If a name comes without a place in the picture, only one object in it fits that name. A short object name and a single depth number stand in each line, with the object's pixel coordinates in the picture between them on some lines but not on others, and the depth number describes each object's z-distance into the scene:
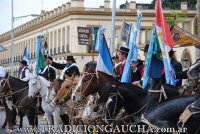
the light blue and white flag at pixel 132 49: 13.04
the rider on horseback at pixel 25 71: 19.22
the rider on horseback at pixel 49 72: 19.07
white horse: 16.08
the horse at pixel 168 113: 8.36
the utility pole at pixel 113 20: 28.95
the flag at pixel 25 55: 25.48
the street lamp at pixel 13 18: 57.02
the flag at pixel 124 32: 18.00
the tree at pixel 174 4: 67.31
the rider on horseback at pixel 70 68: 17.14
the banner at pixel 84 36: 35.50
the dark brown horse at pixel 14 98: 17.72
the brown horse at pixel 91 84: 12.05
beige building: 63.41
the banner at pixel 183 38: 14.42
